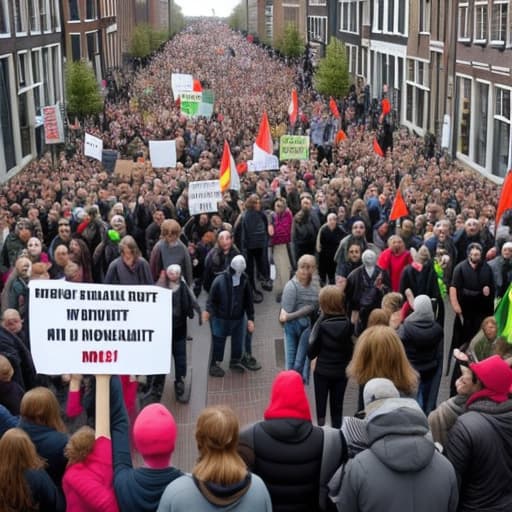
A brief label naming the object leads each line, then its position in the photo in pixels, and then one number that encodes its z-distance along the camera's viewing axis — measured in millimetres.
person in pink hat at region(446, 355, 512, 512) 4246
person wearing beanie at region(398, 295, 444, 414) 7121
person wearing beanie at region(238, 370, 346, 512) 4309
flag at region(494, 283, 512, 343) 7934
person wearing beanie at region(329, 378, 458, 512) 3877
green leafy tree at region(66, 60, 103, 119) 31625
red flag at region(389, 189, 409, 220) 12634
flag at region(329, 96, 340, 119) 25828
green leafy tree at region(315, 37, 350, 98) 36875
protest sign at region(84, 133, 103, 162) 18188
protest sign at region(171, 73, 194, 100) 28328
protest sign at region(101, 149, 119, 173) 20922
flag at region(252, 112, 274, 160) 17594
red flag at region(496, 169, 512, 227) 12016
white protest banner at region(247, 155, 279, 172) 17469
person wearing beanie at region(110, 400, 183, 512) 3932
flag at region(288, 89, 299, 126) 25359
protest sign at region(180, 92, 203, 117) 25672
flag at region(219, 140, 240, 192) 14328
